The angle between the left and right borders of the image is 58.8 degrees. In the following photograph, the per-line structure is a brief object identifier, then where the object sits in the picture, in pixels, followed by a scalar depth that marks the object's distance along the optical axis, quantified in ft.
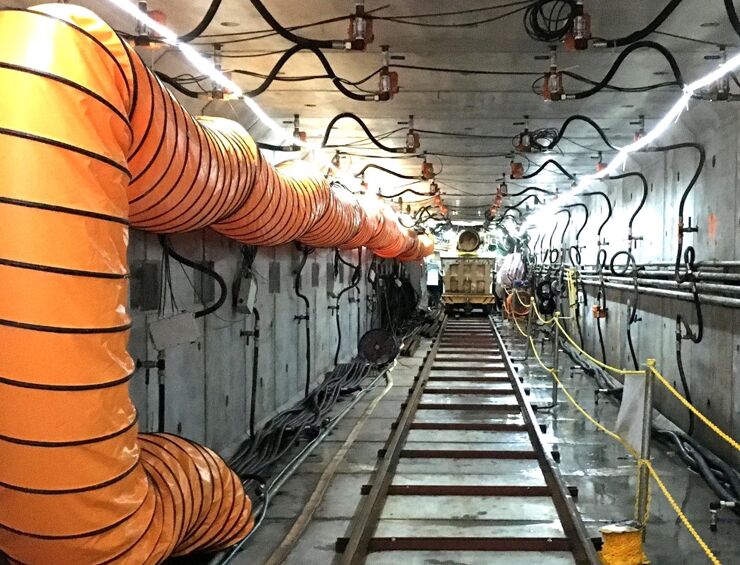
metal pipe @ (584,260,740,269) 20.90
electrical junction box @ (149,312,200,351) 15.64
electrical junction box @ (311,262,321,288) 35.63
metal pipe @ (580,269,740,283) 20.96
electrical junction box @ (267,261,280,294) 26.98
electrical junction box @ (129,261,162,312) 15.67
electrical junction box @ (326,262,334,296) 39.86
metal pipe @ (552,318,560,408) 28.35
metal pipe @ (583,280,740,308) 20.75
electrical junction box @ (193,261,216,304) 19.58
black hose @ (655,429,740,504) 18.25
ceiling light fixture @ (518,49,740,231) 17.89
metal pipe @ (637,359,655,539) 13.74
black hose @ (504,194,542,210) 55.90
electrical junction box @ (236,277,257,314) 21.77
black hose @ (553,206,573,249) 57.39
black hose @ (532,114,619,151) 24.53
